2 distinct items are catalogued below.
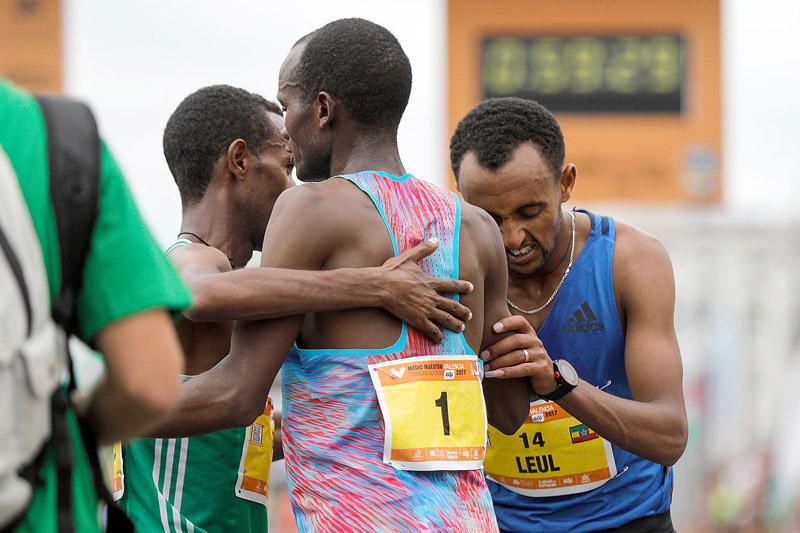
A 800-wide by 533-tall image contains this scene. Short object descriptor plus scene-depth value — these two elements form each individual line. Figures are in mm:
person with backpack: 4176
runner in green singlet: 5887
